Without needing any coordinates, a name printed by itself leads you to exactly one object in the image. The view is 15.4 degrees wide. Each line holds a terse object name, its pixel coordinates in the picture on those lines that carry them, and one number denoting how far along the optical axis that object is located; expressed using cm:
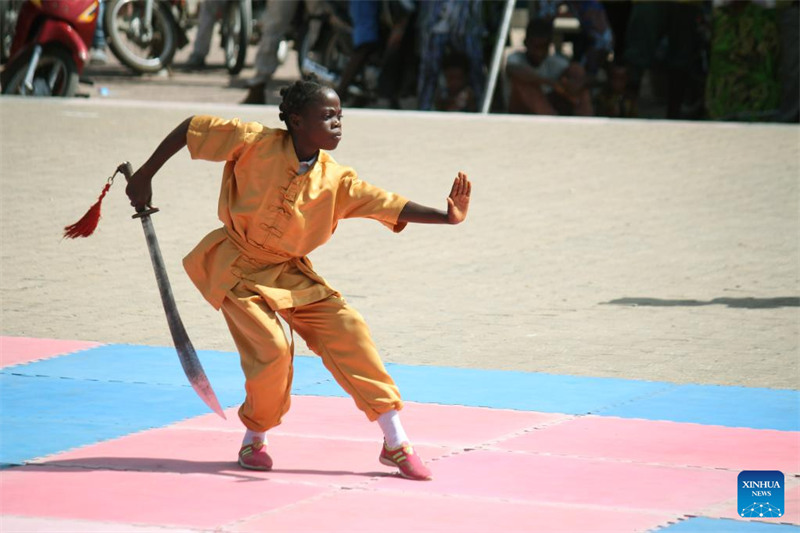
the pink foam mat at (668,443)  1047
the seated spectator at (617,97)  2984
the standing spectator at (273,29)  3167
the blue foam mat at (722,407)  1166
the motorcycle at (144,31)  3442
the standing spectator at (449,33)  2924
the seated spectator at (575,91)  2926
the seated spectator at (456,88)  2996
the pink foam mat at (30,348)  1327
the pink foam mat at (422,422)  1110
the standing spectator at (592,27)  2985
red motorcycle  2819
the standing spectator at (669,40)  2987
